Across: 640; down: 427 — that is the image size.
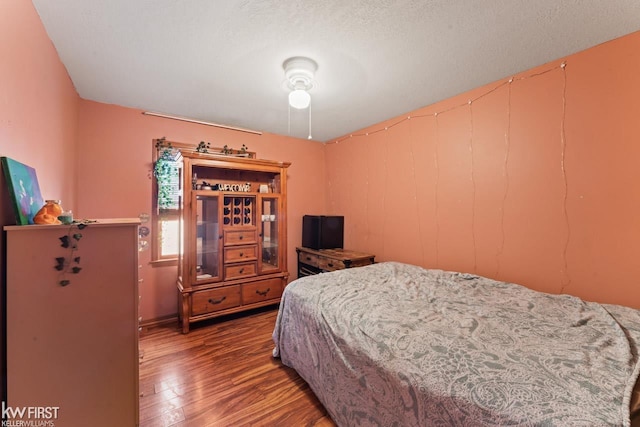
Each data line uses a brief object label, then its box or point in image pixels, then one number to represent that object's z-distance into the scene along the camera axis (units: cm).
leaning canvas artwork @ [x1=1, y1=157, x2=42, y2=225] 104
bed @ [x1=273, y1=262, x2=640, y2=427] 83
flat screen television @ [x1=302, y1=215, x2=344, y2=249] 337
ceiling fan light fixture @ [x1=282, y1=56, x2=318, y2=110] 178
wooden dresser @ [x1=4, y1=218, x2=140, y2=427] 99
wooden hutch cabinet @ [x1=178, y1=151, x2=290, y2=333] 256
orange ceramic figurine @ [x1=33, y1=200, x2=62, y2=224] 112
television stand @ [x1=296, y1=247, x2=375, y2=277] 287
